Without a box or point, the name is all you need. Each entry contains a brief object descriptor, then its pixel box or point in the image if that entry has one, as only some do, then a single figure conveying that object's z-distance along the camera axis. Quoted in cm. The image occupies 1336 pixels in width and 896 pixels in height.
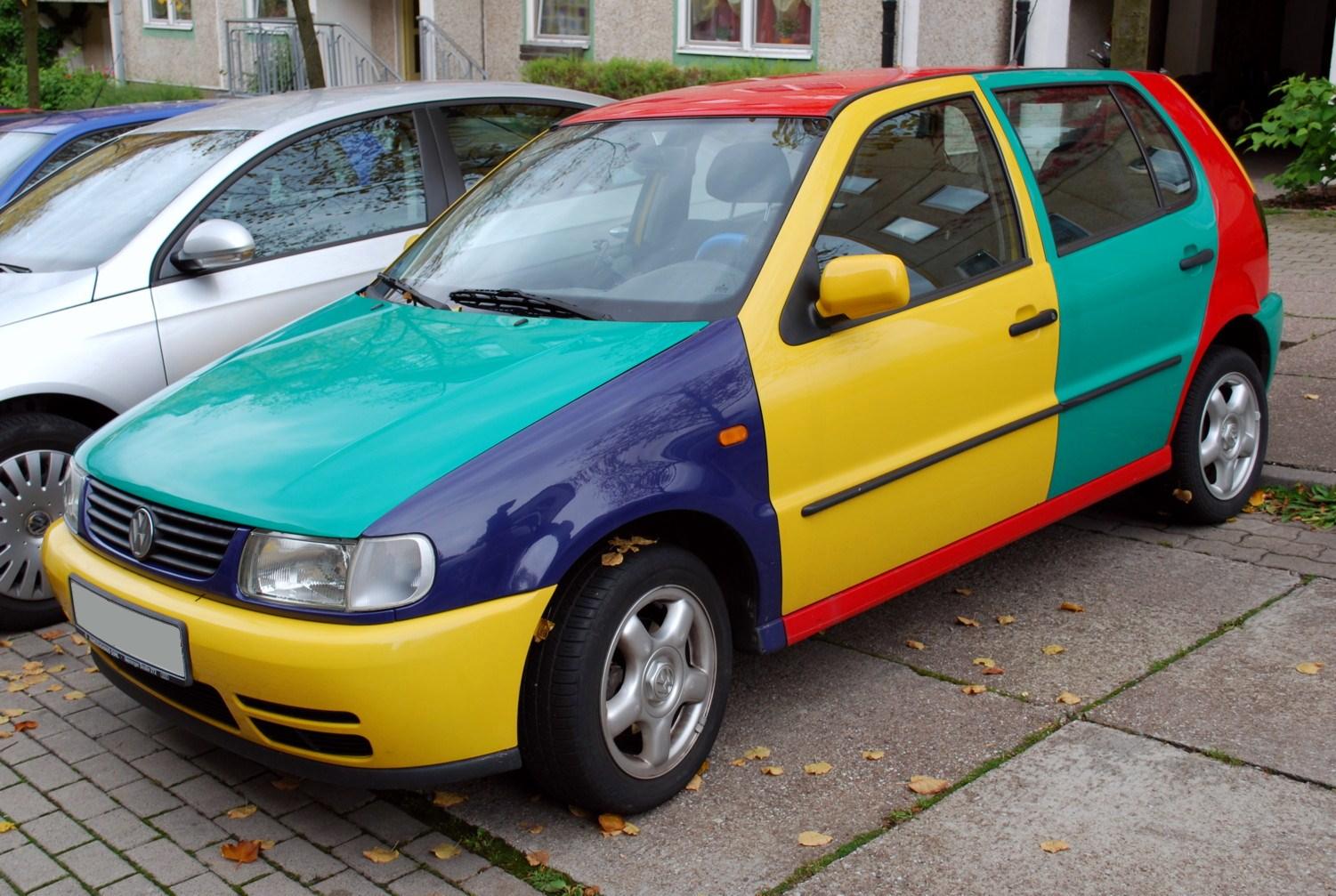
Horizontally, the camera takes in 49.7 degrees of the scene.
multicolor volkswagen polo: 330
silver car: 512
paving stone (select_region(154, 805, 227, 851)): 368
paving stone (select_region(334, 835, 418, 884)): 350
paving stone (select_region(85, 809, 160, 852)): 369
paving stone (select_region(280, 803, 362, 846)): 369
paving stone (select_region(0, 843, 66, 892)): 352
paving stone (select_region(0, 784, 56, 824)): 385
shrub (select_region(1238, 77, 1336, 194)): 1186
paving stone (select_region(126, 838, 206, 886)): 351
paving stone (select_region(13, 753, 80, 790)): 402
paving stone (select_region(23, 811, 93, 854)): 369
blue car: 741
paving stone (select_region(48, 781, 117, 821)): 385
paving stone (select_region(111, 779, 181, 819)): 385
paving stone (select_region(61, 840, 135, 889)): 352
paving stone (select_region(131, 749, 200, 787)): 403
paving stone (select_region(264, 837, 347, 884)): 352
